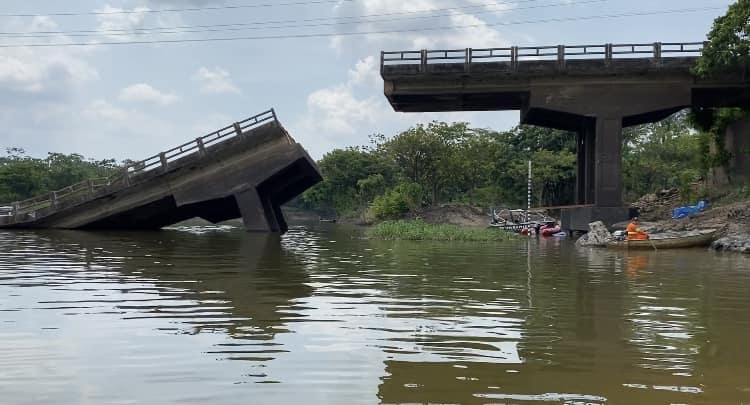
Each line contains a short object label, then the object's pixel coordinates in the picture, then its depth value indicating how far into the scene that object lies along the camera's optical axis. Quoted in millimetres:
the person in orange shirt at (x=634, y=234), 21453
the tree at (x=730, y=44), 26719
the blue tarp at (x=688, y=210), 29088
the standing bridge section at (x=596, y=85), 29047
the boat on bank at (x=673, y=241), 21250
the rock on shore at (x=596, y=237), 22911
